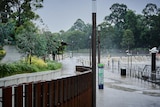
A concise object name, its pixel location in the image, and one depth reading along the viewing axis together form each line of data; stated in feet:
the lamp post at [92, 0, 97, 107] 17.07
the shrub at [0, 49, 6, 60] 48.34
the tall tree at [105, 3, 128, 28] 194.52
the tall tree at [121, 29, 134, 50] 163.43
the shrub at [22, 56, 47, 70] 48.63
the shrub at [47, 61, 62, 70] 53.06
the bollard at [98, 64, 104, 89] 36.64
